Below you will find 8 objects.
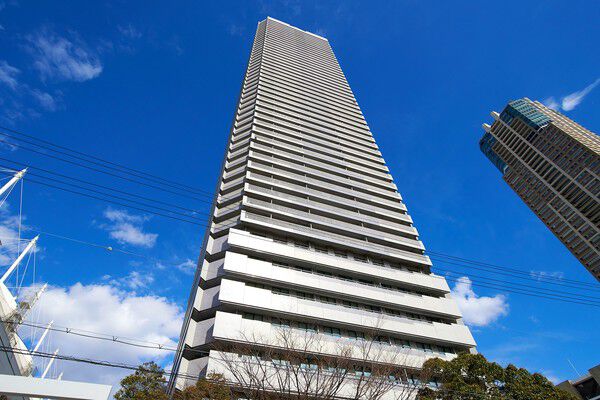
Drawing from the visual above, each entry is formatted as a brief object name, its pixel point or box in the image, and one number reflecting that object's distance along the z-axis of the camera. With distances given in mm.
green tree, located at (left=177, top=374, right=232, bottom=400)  13414
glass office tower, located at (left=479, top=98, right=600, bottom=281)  64875
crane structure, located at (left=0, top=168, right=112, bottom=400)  9242
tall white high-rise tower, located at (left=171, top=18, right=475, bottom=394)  21125
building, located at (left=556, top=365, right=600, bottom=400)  22822
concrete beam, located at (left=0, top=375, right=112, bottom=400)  9172
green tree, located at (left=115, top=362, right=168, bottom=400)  14034
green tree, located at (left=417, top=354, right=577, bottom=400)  15359
